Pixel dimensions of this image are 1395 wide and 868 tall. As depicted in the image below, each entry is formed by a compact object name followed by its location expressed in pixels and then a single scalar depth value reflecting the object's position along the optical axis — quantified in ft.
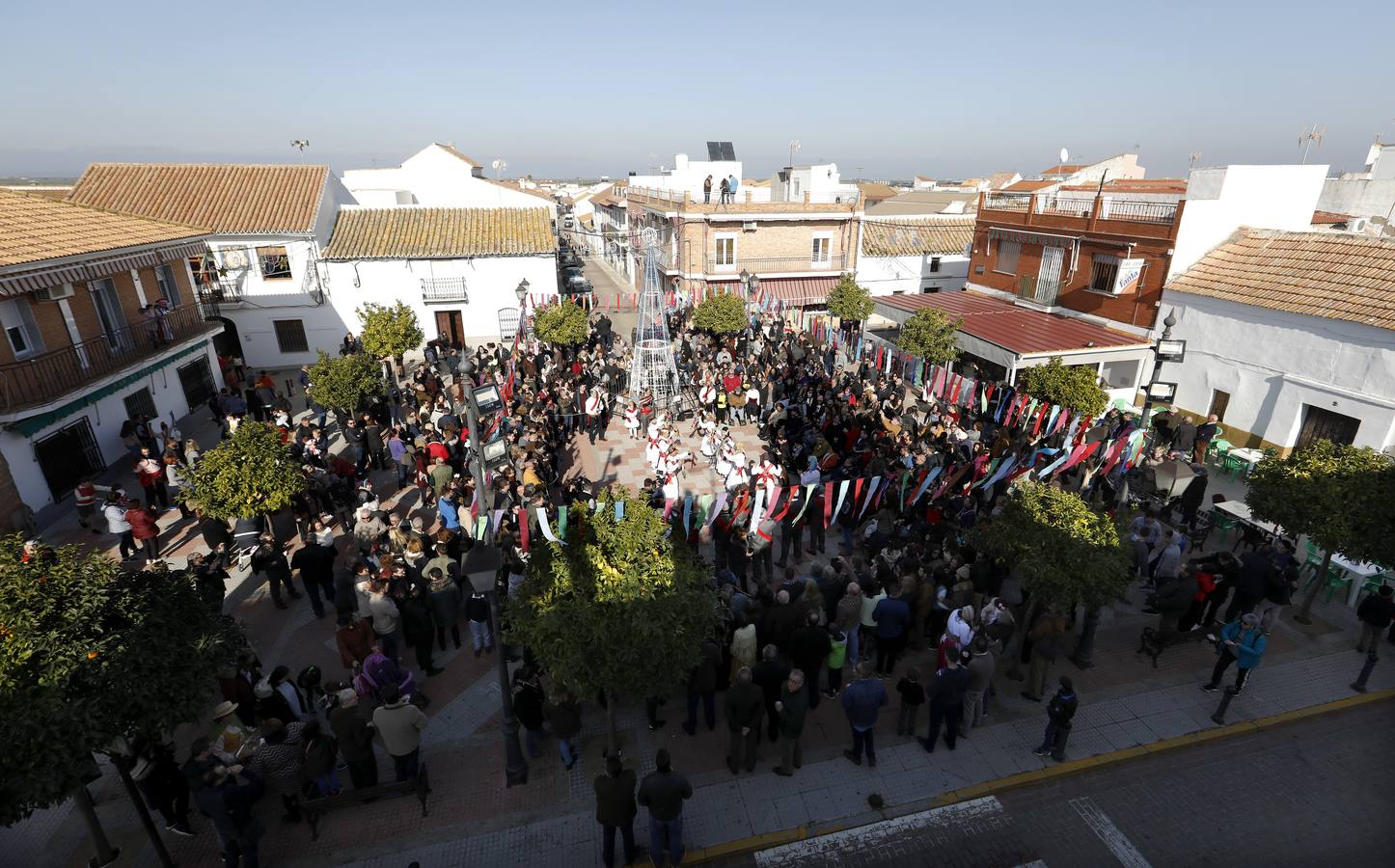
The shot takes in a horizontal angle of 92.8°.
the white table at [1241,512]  38.32
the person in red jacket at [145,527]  36.76
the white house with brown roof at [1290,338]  46.93
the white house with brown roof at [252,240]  76.02
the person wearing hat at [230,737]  21.49
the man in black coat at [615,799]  19.65
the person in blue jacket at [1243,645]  26.16
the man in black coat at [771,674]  24.12
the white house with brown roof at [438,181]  136.15
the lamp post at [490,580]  23.47
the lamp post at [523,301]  64.39
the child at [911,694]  24.38
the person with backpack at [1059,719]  23.62
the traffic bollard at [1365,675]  28.14
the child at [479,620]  27.91
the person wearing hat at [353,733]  21.91
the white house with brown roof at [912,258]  109.60
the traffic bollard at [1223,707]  26.48
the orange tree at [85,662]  16.29
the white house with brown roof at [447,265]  83.51
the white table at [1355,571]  33.83
